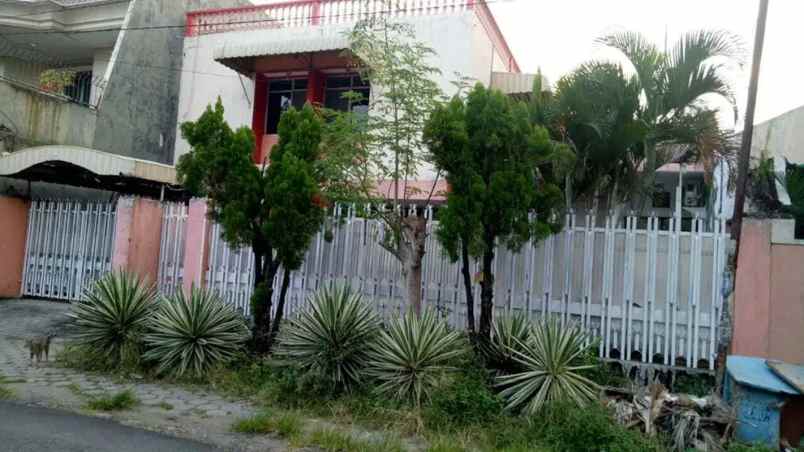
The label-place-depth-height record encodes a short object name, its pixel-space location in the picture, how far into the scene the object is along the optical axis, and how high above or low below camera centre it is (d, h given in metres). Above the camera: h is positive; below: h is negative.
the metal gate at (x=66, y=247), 11.97 -0.25
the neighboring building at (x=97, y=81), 13.17 +3.95
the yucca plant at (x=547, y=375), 5.83 -1.08
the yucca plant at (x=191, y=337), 7.37 -1.18
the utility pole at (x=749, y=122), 6.25 +1.65
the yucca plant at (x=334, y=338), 6.50 -0.96
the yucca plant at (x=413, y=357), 6.13 -1.04
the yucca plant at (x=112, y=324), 7.81 -1.15
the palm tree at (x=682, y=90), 7.44 +2.33
